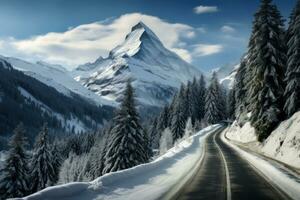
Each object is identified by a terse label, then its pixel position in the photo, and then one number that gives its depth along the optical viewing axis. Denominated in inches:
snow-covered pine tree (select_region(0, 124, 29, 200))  1914.4
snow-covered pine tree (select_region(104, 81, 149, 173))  1654.8
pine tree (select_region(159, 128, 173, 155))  3384.4
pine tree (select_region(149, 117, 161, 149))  4296.8
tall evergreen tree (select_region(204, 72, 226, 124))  4259.4
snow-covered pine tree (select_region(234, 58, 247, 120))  3228.8
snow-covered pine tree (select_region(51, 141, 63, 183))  2689.5
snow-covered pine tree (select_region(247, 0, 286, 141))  1528.1
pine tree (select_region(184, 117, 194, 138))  3472.9
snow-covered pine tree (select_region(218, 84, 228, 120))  4559.5
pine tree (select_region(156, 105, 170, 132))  4282.2
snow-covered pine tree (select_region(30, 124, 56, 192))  2285.9
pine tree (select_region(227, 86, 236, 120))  4373.8
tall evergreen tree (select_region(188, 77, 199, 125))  4286.4
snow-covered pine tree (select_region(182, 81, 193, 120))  4173.2
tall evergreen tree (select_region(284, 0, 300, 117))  1393.9
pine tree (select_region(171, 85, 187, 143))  3671.3
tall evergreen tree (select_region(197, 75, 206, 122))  4685.0
